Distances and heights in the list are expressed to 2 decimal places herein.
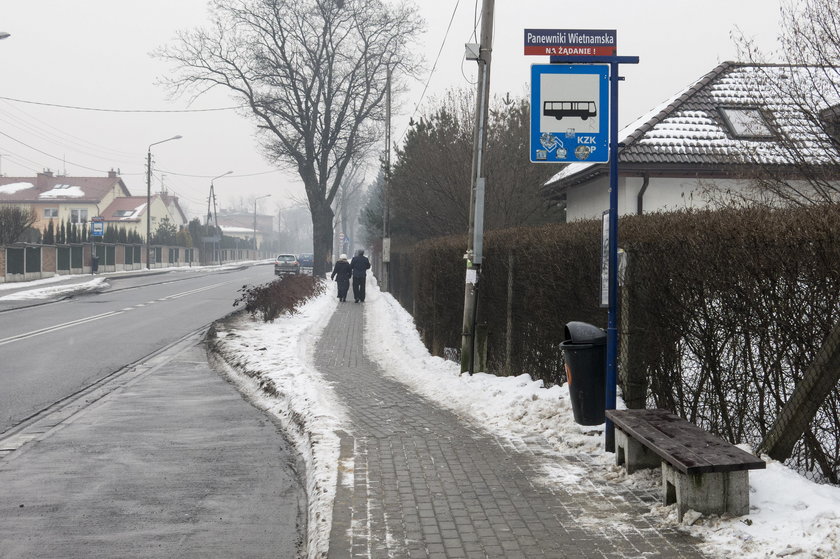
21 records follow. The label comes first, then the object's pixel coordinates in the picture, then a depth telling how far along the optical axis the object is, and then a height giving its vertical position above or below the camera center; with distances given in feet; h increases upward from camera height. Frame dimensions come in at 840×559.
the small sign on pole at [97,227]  184.96 +5.36
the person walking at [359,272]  94.48 -1.84
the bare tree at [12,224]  148.05 +4.80
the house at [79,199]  336.70 +20.63
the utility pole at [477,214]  37.68 +1.80
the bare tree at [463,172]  79.41 +8.10
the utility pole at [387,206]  112.16 +6.44
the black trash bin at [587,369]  25.11 -3.19
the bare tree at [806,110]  43.14 +7.40
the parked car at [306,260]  237.84 -1.50
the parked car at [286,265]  195.76 -2.44
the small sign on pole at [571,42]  23.88 +5.85
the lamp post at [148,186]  199.31 +15.25
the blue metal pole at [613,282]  22.39 -0.63
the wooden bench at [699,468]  16.66 -3.96
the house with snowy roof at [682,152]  63.01 +7.62
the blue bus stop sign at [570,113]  24.21 +3.98
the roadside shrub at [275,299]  69.05 -3.76
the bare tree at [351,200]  324.39 +24.76
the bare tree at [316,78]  143.74 +29.64
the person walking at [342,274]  97.85 -2.12
